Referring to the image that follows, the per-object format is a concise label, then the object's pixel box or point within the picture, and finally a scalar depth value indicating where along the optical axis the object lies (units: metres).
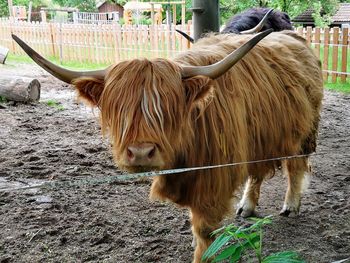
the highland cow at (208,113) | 2.26
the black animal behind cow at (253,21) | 5.26
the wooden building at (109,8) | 50.86
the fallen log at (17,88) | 8.12
